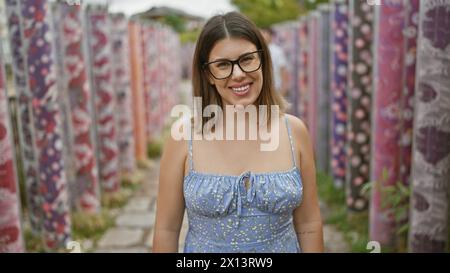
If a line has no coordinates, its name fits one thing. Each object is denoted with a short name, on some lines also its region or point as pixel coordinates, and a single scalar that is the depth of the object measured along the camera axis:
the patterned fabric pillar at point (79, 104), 4.26
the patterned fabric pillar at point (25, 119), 3.52
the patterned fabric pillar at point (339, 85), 4.79
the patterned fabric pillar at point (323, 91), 5.77
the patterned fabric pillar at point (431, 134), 2.50
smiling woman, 1.59
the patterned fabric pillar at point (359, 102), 4.15
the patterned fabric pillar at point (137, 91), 6.89
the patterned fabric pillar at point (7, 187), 2.90
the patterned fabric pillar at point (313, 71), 6.30
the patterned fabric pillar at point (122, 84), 5.99
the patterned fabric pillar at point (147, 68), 7.91
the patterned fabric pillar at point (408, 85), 3.17
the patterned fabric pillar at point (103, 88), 5.30
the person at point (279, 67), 5.95
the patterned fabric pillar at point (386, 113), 3.39
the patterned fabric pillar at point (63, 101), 4.28
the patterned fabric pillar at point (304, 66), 7.06
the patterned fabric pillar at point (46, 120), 3.48
